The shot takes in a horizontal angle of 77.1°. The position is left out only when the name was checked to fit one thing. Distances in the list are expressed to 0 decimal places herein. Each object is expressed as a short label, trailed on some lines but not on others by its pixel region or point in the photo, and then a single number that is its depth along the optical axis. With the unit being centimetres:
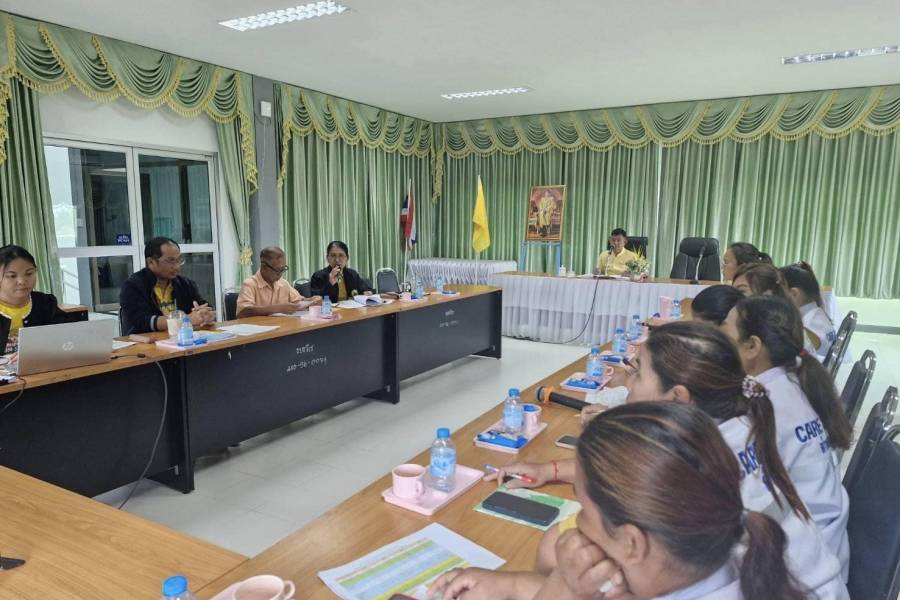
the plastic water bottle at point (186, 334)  275
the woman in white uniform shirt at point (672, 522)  73
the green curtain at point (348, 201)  631
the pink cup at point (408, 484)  137
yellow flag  791
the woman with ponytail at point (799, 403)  133
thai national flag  790
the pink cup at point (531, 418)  183
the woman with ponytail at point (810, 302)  301
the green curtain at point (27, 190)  395
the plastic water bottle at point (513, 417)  179
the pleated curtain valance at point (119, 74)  393
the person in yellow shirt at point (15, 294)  263
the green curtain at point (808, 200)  626
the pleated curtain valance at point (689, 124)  611
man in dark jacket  321
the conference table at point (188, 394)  230
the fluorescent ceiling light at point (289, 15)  377
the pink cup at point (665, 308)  378
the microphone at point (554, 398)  203
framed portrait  775
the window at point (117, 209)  453
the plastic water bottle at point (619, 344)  286
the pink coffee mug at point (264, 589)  99
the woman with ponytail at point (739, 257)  403
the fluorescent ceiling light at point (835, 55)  470
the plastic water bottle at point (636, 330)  323
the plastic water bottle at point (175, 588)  89
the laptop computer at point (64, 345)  216
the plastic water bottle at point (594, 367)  241
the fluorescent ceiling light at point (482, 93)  626
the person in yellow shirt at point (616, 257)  615
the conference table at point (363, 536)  110
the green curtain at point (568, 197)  738
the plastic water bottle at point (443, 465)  142
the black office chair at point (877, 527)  103
